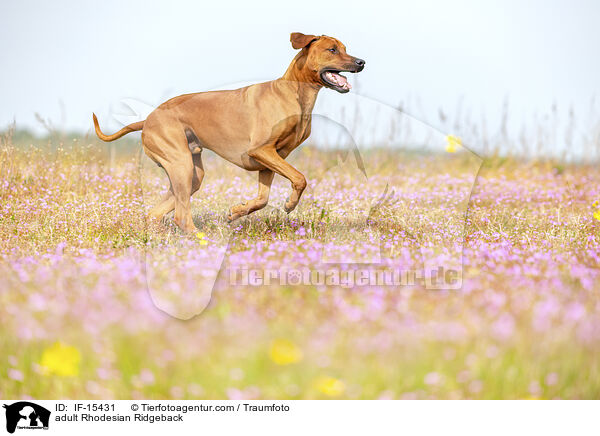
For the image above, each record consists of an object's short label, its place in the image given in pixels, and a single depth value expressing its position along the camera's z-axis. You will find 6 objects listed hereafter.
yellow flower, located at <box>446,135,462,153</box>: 10.24
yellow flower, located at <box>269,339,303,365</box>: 6.86
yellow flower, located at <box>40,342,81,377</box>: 7.22
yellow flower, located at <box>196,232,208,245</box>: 10.49
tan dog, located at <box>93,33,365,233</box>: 10.52
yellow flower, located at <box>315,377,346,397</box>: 6.65
